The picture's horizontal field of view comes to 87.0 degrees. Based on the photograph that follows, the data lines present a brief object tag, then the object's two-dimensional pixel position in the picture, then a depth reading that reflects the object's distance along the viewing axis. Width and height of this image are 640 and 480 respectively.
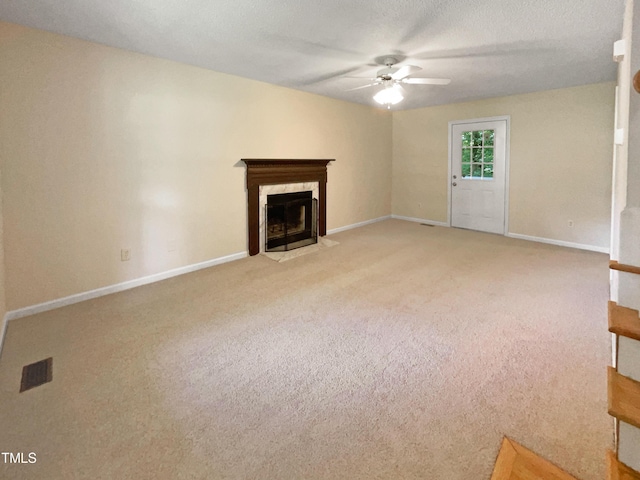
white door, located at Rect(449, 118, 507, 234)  5.73
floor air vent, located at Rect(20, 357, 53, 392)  1.98
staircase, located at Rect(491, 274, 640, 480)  1.12
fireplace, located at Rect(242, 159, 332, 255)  4.61
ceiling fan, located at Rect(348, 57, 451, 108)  3.61
